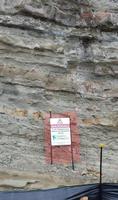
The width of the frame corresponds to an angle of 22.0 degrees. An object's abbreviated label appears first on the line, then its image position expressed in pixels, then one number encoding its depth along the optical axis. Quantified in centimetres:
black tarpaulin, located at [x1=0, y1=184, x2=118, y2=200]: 510
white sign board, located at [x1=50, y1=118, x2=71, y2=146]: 595
